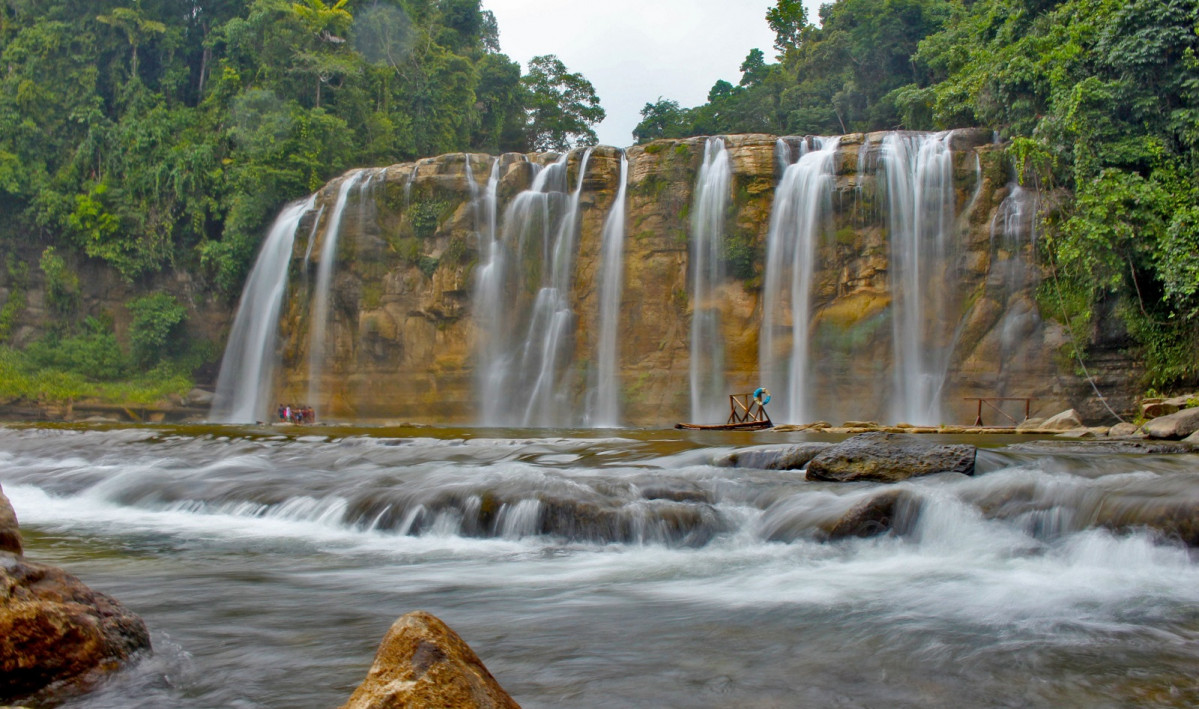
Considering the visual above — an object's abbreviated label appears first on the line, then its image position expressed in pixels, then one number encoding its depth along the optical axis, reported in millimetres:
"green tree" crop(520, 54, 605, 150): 51438
